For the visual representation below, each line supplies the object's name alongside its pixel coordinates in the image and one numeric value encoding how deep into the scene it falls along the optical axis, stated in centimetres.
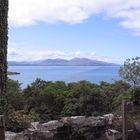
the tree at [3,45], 483
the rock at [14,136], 402
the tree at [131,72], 622
